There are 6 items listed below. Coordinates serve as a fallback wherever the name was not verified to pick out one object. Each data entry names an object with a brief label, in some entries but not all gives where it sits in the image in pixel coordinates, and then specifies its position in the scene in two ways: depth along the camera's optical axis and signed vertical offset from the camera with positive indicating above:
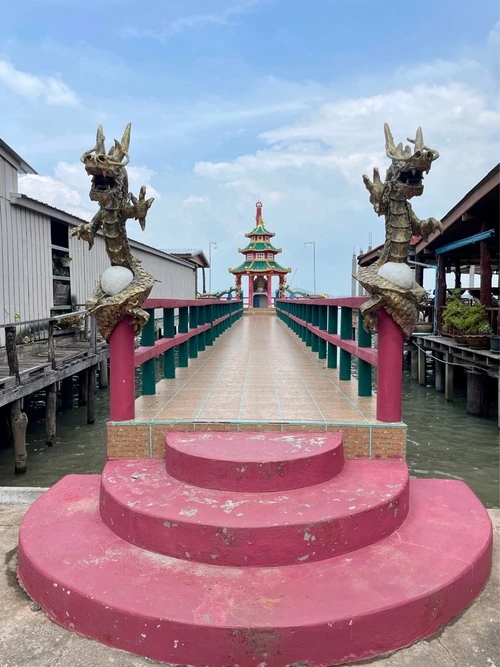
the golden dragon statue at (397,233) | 4.53 +0.65
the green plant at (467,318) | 13.84 -0.44
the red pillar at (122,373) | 4.74 -0.61
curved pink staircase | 2.75 -1.65
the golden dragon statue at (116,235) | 4.60 +0.68
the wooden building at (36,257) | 13.21 +1.55
